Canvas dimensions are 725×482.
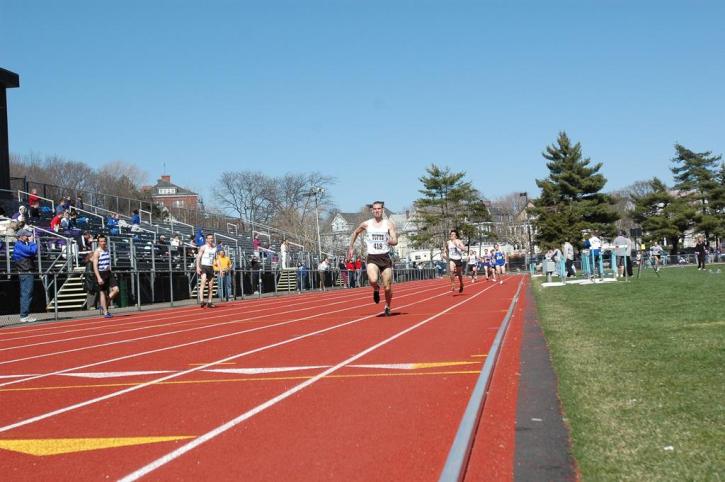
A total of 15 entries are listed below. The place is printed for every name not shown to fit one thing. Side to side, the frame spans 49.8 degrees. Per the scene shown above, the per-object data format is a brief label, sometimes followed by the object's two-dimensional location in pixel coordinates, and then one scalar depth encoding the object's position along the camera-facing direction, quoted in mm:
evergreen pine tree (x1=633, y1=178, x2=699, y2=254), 79688
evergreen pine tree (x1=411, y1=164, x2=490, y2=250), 88875
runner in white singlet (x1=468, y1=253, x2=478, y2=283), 33809
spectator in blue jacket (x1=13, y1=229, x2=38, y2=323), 16516
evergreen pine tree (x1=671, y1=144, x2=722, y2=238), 82750
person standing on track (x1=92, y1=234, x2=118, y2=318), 17734
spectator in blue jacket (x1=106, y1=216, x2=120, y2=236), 29266
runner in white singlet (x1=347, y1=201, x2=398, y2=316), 13516
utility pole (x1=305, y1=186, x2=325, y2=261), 68450
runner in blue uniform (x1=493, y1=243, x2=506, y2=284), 44216
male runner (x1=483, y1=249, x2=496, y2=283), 34072
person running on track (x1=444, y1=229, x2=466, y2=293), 22438
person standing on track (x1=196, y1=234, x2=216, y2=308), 21031
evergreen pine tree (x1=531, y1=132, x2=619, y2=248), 75750
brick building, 107812
